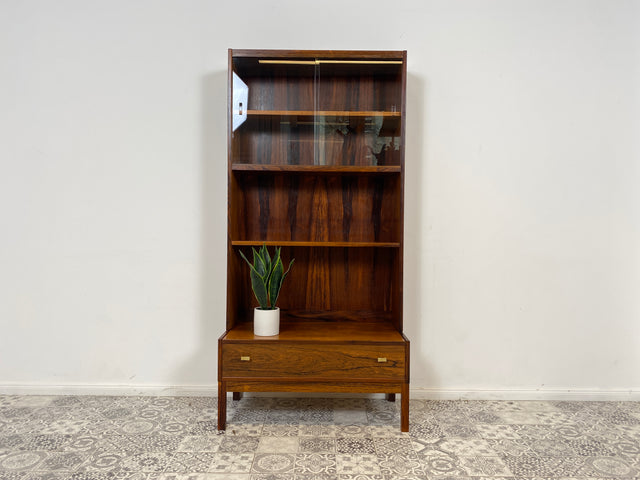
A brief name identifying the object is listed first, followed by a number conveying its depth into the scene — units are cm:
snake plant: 188
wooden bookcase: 181
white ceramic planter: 186
